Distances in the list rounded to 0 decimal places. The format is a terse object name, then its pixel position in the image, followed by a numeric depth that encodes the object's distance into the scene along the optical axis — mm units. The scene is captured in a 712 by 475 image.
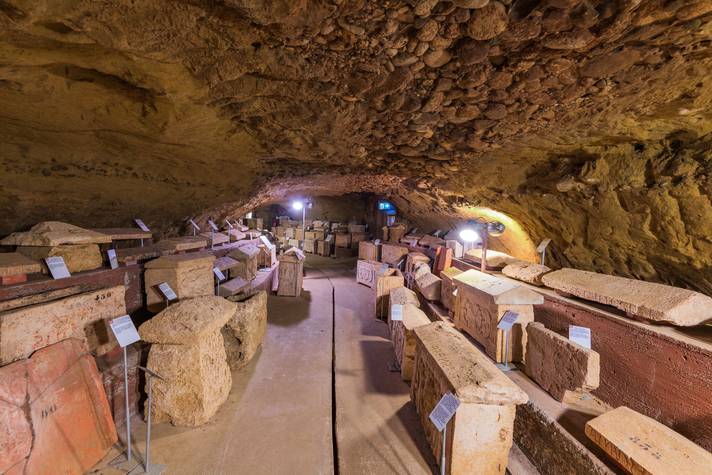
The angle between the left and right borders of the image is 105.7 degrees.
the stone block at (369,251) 9484
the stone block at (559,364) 2461
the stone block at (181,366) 2574
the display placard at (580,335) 2754
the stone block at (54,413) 1741
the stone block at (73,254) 2482
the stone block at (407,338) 3535
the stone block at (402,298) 4625
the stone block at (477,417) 2049
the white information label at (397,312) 3740
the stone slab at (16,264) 2150
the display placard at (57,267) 2416
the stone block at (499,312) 3373
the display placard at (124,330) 2164
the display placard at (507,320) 3196
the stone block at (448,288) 4914
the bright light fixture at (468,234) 4957
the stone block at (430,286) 5619
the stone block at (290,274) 6777
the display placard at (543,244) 4543
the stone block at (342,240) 12516
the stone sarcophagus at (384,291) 5727
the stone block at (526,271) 4129
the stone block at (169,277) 3262
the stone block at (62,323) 1883
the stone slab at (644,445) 1758
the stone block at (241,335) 3596
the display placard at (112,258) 2939
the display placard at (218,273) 4133
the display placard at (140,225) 3934
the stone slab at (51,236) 2467
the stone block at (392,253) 8500
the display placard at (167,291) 3130
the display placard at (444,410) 1853
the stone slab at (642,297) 2439
